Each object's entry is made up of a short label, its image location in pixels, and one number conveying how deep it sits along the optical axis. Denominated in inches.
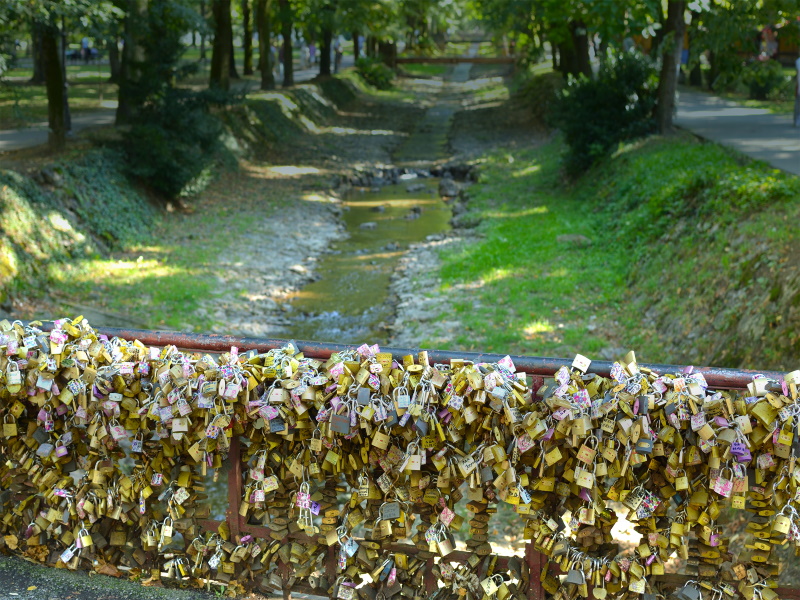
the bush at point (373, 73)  1857.9
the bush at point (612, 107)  734.5
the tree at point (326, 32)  1222.9
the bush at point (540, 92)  1220.8
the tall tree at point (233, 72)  1409.9
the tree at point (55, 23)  476.7
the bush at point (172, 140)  659.4
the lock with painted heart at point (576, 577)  120.1
